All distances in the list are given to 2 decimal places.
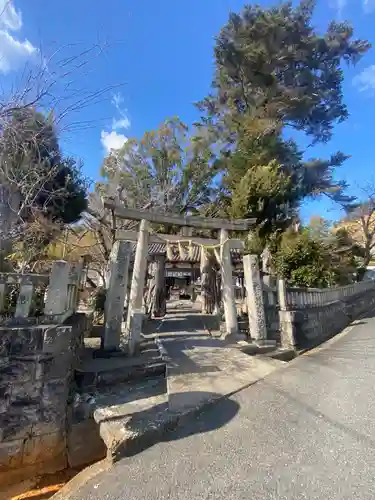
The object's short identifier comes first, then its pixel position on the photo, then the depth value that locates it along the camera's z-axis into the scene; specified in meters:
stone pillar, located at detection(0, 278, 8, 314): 3.68
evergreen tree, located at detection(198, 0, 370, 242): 14.98
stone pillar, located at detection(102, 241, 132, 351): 5.86
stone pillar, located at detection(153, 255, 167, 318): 11.30
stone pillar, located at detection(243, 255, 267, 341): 6.68
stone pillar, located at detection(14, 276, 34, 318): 3.75
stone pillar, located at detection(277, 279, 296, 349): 6.52
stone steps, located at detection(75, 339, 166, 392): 4.55
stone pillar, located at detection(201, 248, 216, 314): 10.44
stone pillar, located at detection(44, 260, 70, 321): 3.93
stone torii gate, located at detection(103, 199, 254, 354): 5.89
